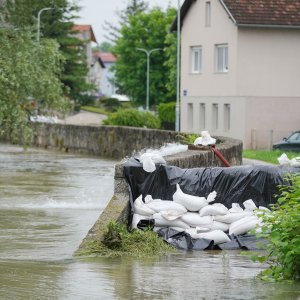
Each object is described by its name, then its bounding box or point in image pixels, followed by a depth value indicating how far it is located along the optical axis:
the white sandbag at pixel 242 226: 16.09
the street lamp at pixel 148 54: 101.06
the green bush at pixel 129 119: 60.16
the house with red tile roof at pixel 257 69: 55.16
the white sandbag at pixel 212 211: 16.39
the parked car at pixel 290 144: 46.81
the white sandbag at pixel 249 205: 16.72
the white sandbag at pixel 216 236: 16.06
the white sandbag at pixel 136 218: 16.36
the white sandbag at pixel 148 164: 16.98
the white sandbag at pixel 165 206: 16.38
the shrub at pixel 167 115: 71.12
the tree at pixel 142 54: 106.50
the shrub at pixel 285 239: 11.73
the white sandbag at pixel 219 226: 16.30
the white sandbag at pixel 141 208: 16.45
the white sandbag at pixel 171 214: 16.19
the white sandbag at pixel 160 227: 16.25
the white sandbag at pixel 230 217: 16.41
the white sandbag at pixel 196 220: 16.25
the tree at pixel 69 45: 96.94
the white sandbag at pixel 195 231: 16.09
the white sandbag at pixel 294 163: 17.15
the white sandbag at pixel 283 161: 17.46
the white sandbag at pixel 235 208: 16.72
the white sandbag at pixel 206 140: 20.94
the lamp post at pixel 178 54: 56.05
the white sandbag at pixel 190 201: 16.45
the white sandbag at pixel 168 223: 16.25
